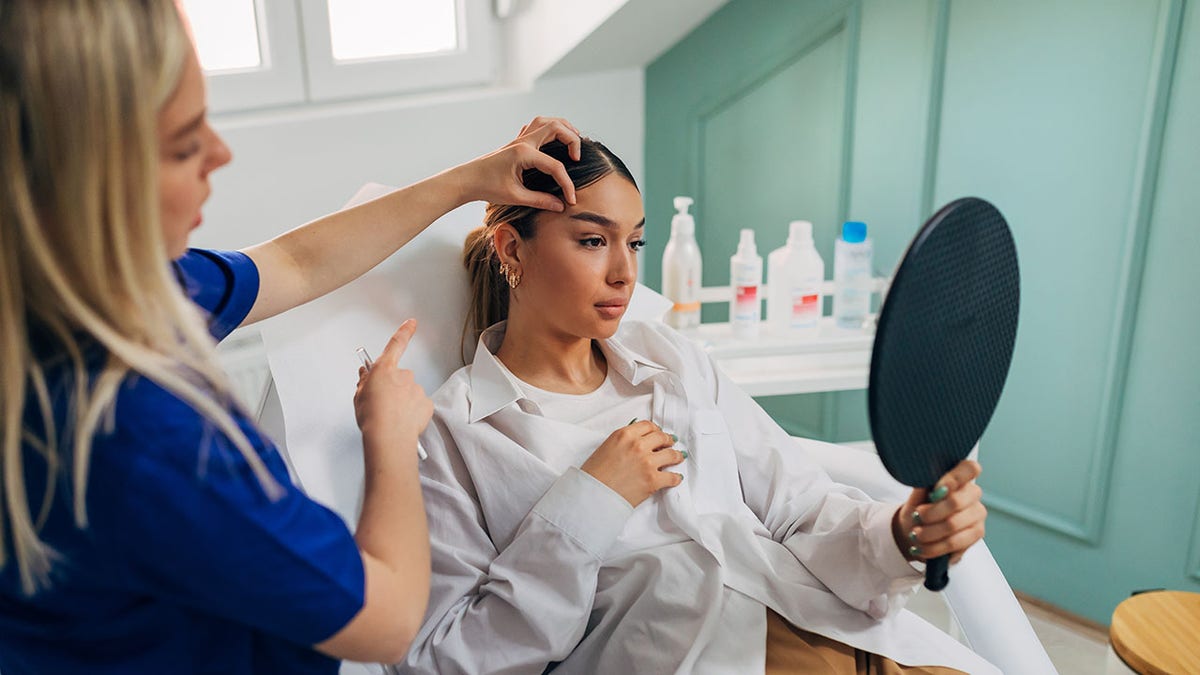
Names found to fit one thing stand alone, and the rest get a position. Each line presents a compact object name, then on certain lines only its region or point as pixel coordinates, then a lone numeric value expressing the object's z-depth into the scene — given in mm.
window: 2195
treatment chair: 1187
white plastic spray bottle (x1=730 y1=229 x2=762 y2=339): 1839
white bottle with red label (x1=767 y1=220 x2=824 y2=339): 1858
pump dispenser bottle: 1868
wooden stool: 1265
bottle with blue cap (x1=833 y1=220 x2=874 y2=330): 1901
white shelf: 1807
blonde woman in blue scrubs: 575
